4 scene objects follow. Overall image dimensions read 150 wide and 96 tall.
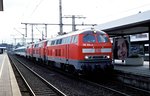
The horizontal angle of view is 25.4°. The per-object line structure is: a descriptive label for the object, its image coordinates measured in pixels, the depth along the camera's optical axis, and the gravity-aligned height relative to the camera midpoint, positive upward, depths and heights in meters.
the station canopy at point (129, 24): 18.09 +2.03
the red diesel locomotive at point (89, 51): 18.33 +0.32
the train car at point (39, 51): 34.36 +0.77
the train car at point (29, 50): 49.19 +1.08
